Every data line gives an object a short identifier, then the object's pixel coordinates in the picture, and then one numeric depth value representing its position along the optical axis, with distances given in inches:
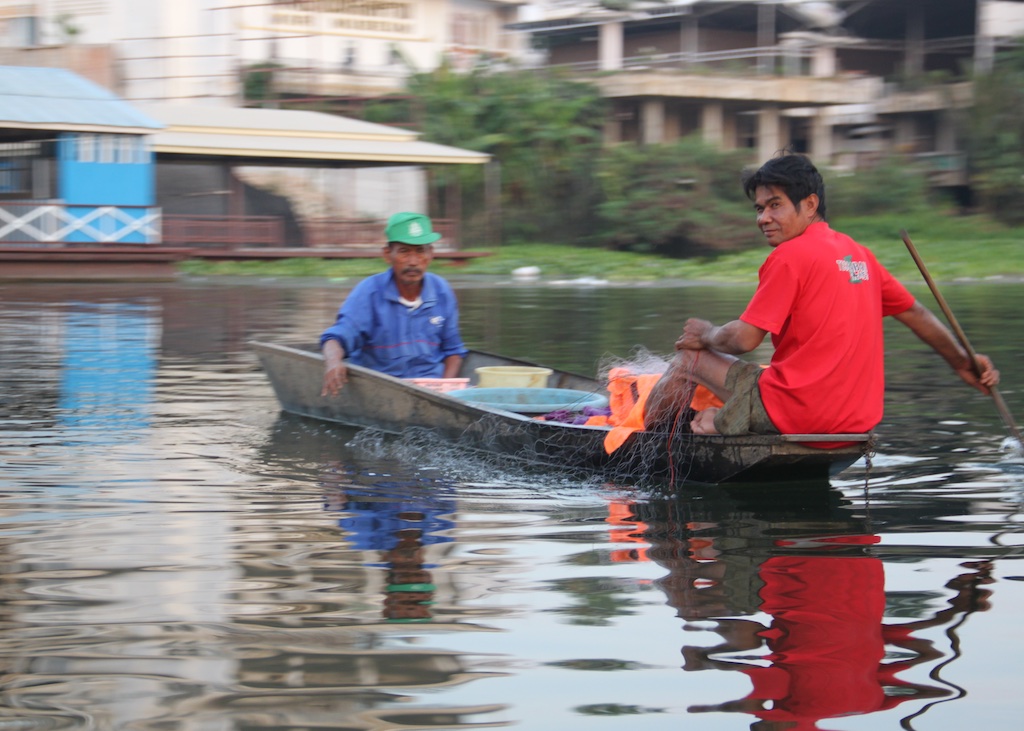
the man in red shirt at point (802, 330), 201.0
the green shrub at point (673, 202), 1114.7
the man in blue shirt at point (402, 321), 285.4
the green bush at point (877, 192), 1181.7
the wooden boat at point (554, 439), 215.6
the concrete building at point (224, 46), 1137.4
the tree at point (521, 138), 1152.2
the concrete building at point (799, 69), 1231.5
